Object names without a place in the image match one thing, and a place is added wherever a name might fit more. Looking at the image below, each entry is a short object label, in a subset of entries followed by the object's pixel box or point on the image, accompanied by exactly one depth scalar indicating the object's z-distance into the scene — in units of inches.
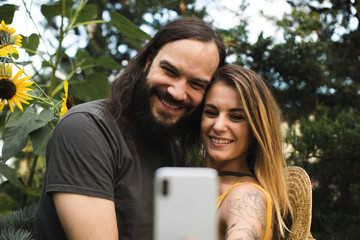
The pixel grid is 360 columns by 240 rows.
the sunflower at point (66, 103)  66.4
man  52.4
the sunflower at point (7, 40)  60.1
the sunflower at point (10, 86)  60.2
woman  67.6
